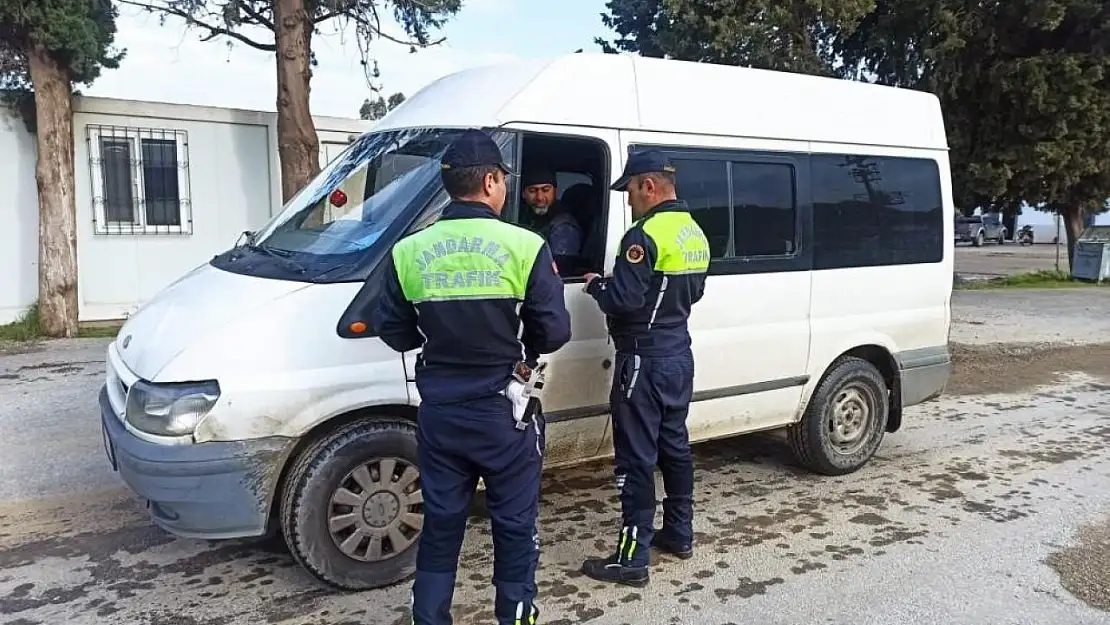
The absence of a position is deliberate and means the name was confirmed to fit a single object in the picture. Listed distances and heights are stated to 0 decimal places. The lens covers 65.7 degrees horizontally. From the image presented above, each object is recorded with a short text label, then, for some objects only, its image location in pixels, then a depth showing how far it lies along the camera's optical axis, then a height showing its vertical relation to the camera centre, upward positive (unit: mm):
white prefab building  11242 +1148
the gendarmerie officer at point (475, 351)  2881 -292
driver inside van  4133 +221
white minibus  3486 -198
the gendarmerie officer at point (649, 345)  3828 -380
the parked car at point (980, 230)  42750 +1175
